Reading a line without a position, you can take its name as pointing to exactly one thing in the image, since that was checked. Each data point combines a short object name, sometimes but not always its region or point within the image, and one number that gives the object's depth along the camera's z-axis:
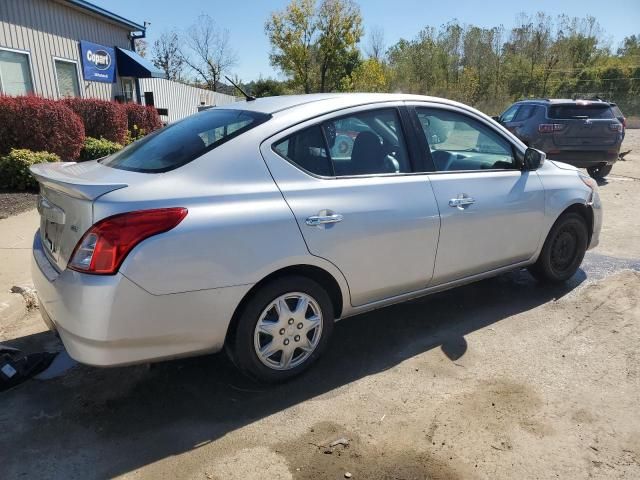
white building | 11.10
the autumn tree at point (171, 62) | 45.56
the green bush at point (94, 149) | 10.36
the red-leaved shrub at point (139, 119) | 13.86
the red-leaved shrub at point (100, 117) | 11.55
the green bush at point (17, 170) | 8.04
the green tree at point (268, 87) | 41.97
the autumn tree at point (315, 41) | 31.28
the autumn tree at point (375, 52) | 43.46
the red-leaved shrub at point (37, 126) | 8.76
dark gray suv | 10.50
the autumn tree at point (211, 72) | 43.75
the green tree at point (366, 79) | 35.19
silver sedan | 2.48
